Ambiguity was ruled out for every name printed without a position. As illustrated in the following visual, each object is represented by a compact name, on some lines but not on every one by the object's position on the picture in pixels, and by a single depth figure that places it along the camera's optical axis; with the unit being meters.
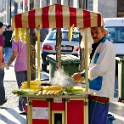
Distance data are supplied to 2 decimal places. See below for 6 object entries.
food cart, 7.57
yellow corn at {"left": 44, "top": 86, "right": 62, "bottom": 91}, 8.03
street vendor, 7.69
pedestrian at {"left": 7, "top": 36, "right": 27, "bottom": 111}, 11.21
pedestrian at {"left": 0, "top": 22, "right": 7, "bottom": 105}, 11.02
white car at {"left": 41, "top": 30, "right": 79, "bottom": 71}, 21.27
